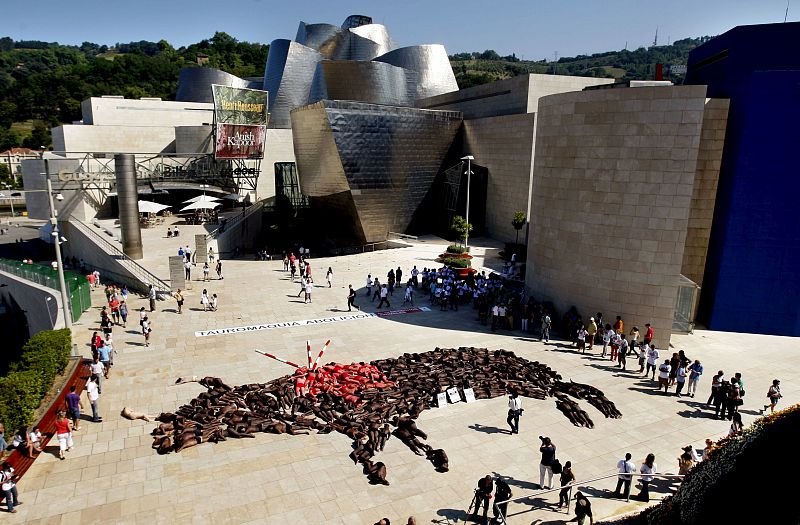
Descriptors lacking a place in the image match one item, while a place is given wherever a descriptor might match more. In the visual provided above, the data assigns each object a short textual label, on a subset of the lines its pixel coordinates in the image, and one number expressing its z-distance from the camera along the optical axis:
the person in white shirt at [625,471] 10.12
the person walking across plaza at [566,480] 9.90
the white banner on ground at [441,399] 14.12
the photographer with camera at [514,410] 12.47
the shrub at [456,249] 31.45
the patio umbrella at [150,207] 37.47
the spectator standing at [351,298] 22.88
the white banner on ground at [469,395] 14.42
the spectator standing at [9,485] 9.50
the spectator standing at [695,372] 14.64
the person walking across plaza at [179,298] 21.88
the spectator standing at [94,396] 12.89
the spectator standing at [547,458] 10.20
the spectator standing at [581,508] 9.09
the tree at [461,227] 34.16
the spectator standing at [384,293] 23.11
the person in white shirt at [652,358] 15.77
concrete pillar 30.44
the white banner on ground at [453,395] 14.34
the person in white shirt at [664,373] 14.95
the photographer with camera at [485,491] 9.34
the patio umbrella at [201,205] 38.88
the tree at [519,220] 33.09
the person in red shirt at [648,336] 17.50
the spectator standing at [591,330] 18.22
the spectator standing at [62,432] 11.45
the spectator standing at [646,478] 10.14
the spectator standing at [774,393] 13.55
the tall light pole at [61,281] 17.66
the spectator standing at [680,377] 14.74
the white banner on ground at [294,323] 19.78
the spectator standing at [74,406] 12.59
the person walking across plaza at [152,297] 22.22
